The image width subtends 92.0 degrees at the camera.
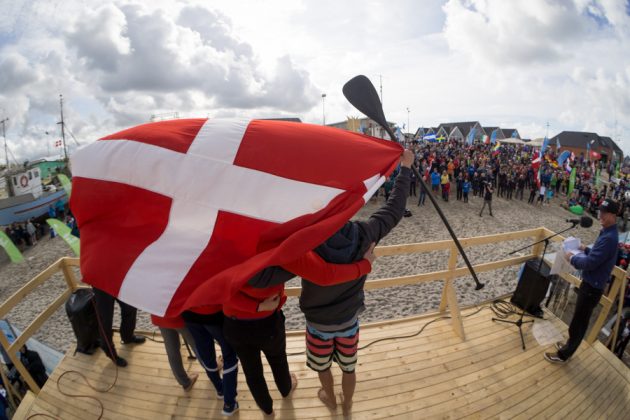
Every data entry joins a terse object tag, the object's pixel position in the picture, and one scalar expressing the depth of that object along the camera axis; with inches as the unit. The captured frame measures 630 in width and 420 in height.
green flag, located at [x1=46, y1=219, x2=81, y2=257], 261.0
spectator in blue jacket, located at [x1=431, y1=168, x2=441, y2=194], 711.1
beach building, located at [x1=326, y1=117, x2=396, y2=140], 898.4
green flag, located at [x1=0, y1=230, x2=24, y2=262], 530.9
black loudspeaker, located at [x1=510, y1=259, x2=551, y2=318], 156.9
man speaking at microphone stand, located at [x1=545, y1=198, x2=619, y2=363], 122.2
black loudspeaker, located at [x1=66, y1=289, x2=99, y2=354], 137.4
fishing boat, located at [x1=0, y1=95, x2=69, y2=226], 902.4
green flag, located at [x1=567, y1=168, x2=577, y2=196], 908.6
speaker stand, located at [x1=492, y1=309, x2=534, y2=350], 144.2
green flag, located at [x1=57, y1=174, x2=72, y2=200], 715.7
